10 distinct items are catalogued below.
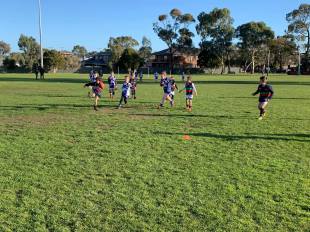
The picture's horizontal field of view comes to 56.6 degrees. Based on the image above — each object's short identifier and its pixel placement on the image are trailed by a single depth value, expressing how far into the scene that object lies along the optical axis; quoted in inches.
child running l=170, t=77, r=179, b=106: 527.7
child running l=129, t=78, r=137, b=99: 641.6
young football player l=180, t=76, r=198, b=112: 495.7
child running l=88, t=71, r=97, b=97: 691.6
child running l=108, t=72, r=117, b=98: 666.2
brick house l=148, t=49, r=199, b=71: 3173.7
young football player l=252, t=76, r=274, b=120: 420.5
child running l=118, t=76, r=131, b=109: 511.0
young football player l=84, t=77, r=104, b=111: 497.0
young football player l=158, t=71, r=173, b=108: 522.0
